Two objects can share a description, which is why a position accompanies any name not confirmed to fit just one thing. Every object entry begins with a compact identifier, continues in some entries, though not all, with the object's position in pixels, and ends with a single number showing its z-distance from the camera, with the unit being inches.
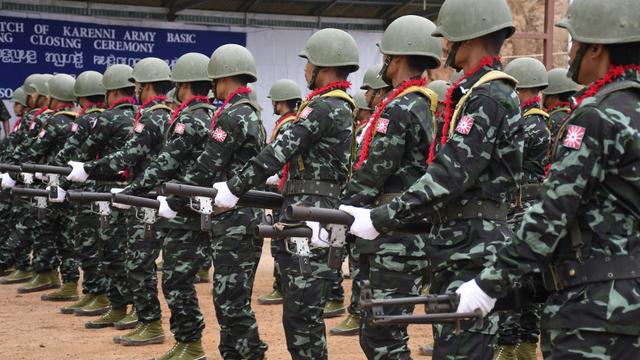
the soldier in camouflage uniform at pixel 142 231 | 330.6
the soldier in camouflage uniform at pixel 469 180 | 167.9
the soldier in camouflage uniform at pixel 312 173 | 238.4
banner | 727.1
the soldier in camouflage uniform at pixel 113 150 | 368.5
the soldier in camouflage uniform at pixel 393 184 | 206.7
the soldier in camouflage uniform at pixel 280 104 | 434.0
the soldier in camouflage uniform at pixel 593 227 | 134.3
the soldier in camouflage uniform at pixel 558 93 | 366.6
